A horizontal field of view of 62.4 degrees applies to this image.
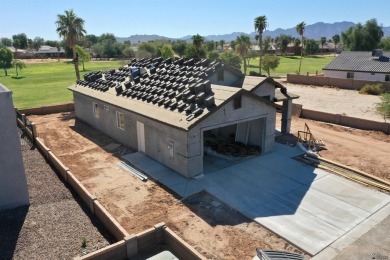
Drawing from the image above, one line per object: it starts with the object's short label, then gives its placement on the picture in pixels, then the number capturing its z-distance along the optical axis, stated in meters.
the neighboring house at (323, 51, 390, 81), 45.41
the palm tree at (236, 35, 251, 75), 58.00
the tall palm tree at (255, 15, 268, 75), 53.66
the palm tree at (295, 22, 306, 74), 68.25
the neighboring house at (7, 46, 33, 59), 127.53
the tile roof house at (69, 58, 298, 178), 15.99
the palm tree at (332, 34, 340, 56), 136.09
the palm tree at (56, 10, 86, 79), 34.81
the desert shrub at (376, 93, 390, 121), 27.38
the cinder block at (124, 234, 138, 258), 10.39
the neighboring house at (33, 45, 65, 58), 133.40
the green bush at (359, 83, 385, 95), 40.31
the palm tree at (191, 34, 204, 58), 57.19
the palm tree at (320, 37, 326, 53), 135.39
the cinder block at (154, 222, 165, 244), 11.10
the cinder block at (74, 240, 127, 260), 9.77
